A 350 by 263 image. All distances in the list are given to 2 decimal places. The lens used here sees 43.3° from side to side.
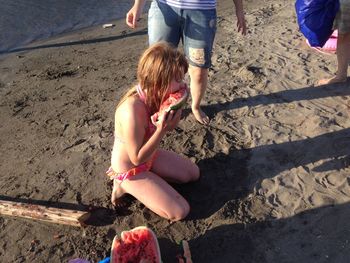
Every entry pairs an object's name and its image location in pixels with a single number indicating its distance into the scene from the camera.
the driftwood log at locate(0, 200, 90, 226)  3.27
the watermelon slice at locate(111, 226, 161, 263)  2.88
